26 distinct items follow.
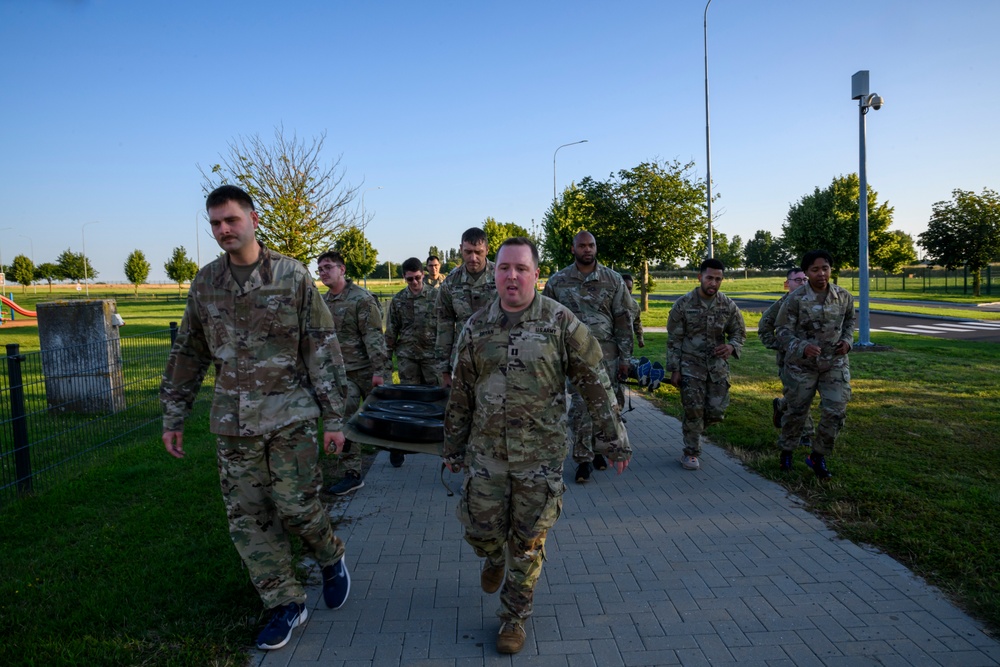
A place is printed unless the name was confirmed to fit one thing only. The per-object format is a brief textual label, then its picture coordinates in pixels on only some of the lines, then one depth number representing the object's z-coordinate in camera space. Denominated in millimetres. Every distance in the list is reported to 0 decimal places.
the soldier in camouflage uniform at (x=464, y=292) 6488
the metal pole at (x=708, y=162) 22031
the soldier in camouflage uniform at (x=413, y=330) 7520
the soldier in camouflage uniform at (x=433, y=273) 8734
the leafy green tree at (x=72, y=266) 79125
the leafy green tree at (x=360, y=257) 42194
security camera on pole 15391
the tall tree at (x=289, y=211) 17984
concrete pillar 8750
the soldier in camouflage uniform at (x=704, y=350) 6801
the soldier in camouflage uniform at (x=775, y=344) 6730
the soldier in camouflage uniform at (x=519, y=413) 3396
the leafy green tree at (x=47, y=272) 83612
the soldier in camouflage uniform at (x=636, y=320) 6746
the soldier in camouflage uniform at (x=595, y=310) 6586
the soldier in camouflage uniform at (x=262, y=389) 3426
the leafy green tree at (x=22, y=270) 85250
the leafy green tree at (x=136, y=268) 74562
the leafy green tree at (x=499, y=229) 61784
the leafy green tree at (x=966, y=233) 35594
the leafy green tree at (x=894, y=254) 35906
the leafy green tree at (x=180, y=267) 70812
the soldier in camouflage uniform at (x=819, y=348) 6062
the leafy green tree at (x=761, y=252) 100250
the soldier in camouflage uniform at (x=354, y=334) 6418
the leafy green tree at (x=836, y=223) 32938
